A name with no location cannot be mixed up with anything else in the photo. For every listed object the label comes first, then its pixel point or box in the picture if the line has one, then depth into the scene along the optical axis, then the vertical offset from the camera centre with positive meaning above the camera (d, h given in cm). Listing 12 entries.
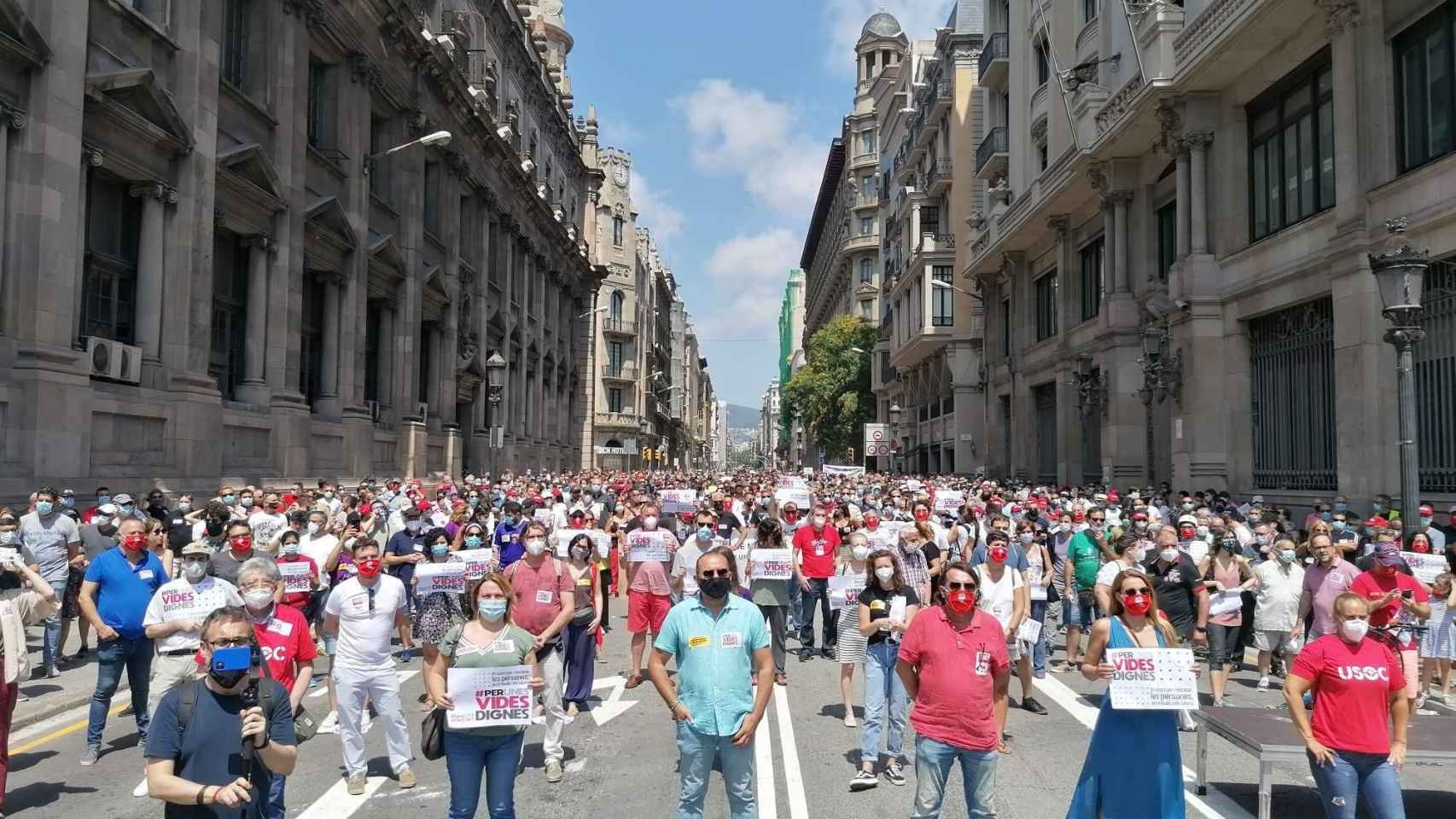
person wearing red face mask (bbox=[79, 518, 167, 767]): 856 -125
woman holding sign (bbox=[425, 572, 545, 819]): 605 -133
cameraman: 417 -115
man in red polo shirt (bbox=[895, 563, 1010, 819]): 587 -126
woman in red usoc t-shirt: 577 -136
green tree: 7150 +565
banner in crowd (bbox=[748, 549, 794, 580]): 1145 -105
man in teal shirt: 573 -119
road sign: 5000 +149
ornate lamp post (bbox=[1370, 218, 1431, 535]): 1246 +180
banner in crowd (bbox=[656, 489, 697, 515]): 2223 -71
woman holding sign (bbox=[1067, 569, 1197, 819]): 544 -154
